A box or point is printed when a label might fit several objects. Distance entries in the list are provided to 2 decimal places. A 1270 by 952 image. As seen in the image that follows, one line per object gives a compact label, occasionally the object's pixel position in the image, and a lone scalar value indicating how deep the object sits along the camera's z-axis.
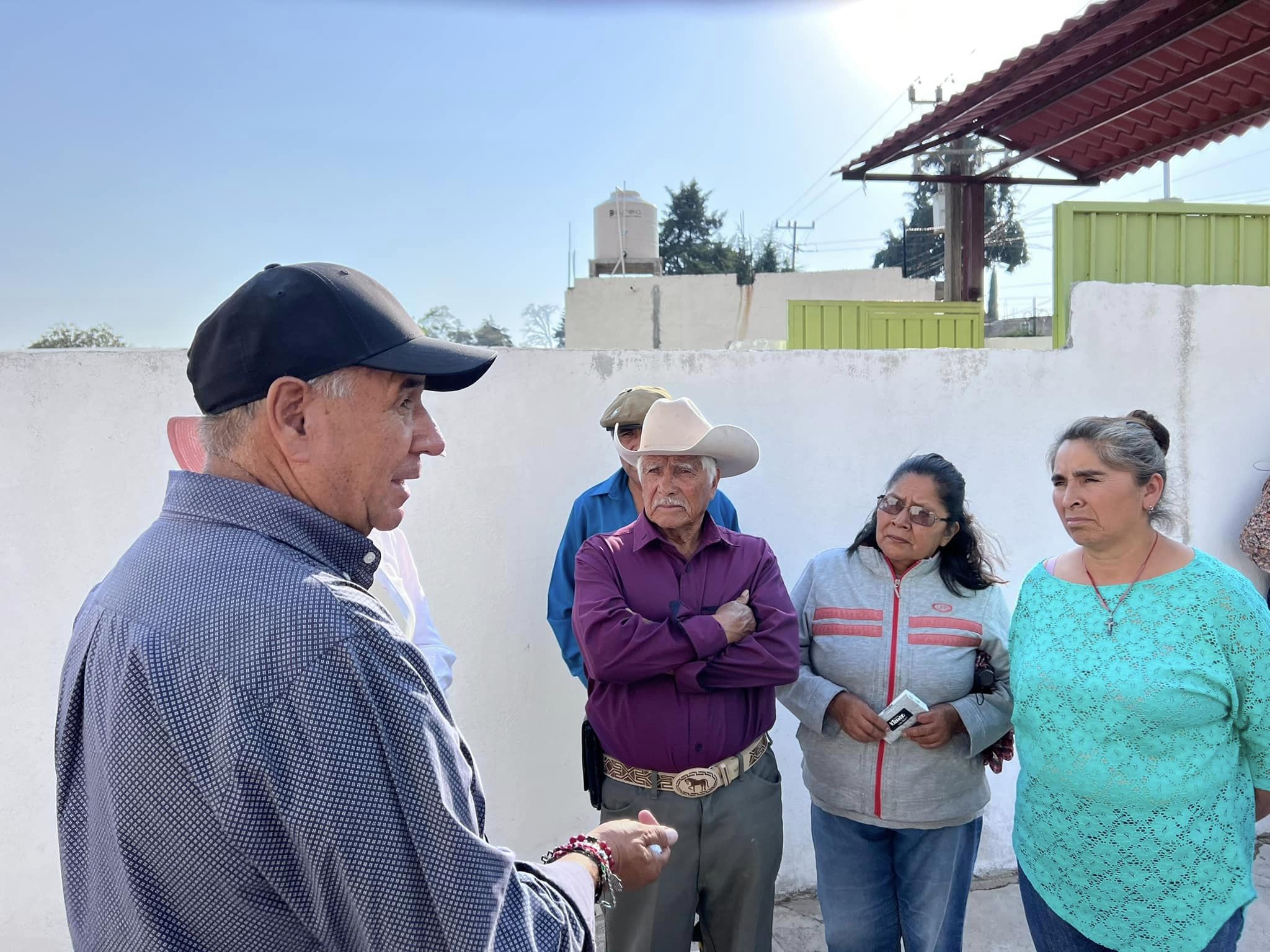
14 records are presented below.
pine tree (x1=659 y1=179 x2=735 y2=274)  31.47
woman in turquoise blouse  1.95
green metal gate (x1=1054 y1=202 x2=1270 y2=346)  3.80
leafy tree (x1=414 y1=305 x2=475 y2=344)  19.41
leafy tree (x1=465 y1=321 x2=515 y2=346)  21.22
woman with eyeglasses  2.43
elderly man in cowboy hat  2.32
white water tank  17.00
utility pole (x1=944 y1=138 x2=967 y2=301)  6.52
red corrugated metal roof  3.92
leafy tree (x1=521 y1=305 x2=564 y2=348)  21.30
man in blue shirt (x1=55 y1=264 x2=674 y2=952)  0.89
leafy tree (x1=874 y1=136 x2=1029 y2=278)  28.55
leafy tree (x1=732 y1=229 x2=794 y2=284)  31.48
